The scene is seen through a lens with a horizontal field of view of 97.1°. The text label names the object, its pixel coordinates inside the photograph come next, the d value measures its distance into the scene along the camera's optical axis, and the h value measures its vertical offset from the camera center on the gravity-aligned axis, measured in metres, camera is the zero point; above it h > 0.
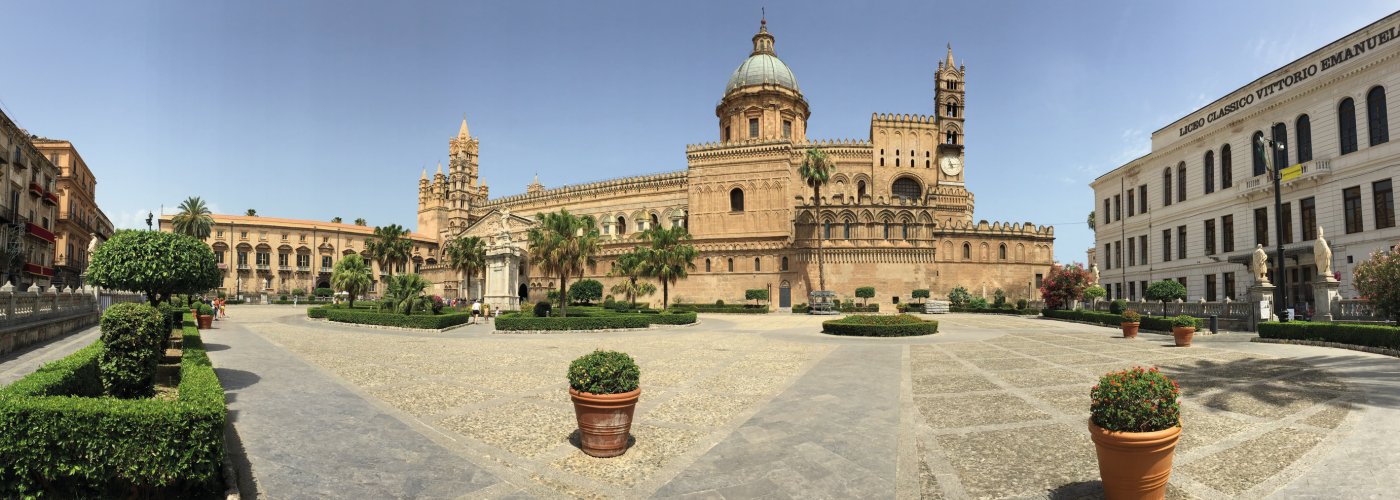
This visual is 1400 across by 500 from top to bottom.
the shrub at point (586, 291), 52.06 -0.92
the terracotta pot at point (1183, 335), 18.08 -1.80
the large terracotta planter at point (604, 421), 6.85 -1.58
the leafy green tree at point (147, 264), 14.02 +0.48
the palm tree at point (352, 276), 41.94 +0.46
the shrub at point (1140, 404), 4.93 -1.04
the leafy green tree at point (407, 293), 31.51 -0.56
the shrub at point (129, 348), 8.70 -0.91
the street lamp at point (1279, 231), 20.86 +1.44
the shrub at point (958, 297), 52.47 -1.76
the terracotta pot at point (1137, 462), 4.92 -1.52
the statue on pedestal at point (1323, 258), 20.56 +0.49
